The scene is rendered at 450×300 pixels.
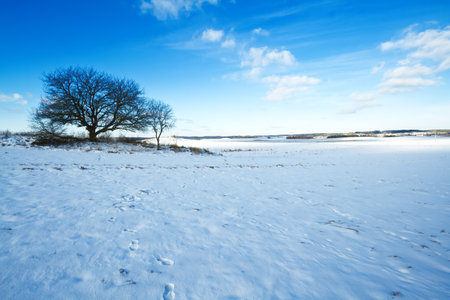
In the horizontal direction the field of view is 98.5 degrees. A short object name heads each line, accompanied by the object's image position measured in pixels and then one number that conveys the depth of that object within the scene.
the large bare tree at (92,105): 21.58
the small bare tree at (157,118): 26.45
